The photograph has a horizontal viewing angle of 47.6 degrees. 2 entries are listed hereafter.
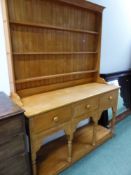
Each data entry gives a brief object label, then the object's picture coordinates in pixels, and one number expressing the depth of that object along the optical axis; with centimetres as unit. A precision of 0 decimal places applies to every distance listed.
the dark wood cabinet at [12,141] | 106
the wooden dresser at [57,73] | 145
